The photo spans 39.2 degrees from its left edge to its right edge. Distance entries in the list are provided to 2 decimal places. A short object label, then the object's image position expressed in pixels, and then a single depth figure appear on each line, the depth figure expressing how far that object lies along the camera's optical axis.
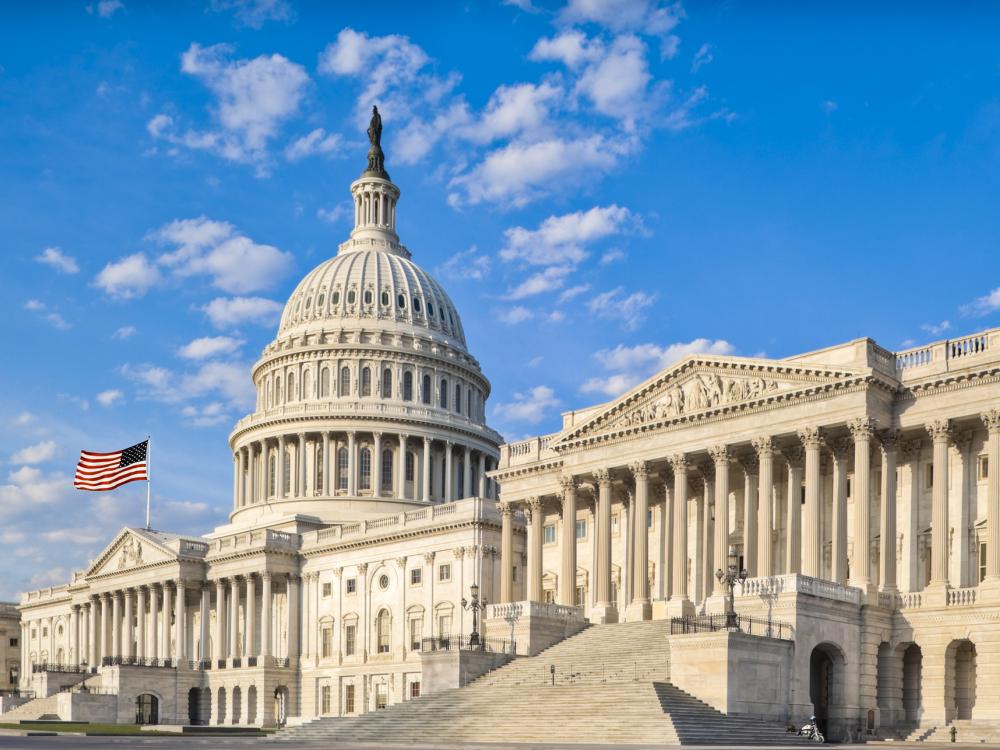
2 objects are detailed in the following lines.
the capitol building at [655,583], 60.31
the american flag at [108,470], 117.56
